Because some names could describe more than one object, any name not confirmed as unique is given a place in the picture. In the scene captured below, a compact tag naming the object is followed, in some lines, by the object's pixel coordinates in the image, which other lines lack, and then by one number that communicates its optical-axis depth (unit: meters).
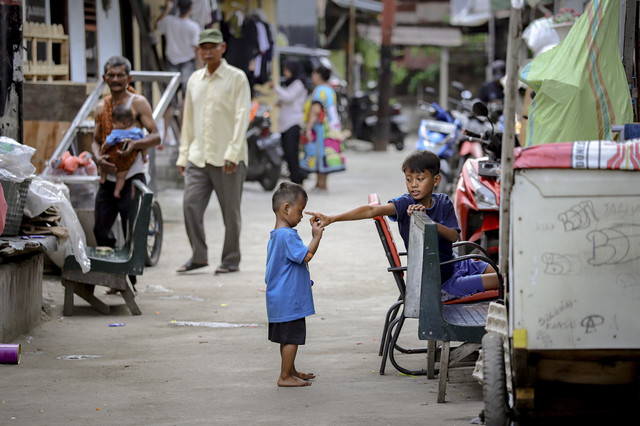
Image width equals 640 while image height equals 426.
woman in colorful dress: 28.94
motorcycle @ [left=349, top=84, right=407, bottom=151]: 50.43
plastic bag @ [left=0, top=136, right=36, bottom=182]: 12.02
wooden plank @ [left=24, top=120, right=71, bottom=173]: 18.40
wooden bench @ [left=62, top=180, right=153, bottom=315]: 13.56
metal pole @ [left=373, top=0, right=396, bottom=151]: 48.87
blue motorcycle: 24.97
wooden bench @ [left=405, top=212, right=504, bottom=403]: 8.94
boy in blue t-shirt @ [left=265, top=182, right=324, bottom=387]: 9.78
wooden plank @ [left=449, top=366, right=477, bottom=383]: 10.02
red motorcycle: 13.95
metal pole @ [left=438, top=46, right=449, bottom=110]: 66.85
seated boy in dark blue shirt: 10.09
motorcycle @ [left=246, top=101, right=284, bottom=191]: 29.36
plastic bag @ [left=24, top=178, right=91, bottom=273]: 12.58
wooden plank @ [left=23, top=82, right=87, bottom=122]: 18.80
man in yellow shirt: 16.74
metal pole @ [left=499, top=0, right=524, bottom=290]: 6.92
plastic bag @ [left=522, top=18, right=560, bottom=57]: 21.56
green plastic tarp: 10.25
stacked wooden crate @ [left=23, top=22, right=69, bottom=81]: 20.50
